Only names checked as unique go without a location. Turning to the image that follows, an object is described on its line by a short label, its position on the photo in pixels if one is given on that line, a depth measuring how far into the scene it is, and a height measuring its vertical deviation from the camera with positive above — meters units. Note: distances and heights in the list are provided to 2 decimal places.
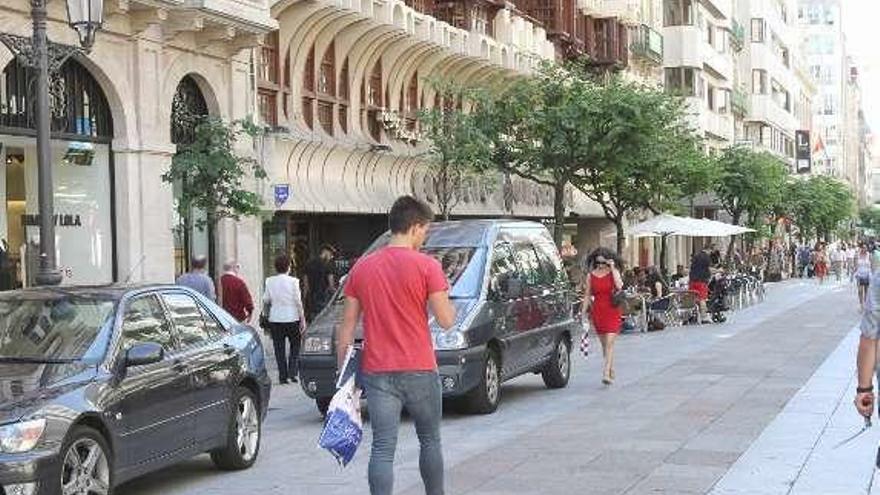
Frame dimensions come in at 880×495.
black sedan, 7.13 -0.95
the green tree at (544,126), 27.03 +2.17
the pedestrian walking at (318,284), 20.17 -0.82
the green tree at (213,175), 16.39 +0.76
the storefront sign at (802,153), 90.69 +4.94
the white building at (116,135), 18.05 +1.46
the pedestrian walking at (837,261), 57.08 -1.74
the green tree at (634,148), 27.12 +1.72
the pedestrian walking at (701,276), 28.56 -1.15
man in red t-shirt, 6.57 -0.52
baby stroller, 28.47 -1.68
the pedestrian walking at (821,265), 53.88 -1.78
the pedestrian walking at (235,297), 15.68 -0.78
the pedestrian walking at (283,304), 15.57 -0.88
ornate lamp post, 12.05 +1.00
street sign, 22.73 +0.70
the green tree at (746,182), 46.31 +1.51
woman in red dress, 14.95 -0.84
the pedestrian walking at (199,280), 14.89 -0.53
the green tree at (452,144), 25.08 +1.67
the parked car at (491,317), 12.12 -0.91
